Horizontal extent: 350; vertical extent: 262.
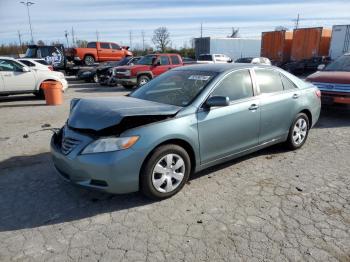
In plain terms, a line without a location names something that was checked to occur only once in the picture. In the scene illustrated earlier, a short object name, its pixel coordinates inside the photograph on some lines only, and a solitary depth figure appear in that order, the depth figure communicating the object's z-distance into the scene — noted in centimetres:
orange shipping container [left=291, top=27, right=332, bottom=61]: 2781
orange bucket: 1080
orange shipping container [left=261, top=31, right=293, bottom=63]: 3073
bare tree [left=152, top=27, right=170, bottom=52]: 5725
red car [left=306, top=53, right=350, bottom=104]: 764
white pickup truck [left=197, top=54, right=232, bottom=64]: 2452
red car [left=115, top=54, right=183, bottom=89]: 1482
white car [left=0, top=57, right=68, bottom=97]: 1106
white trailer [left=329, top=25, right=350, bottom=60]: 2484
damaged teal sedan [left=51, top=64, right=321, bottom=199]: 344
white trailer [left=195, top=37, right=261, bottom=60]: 3422
